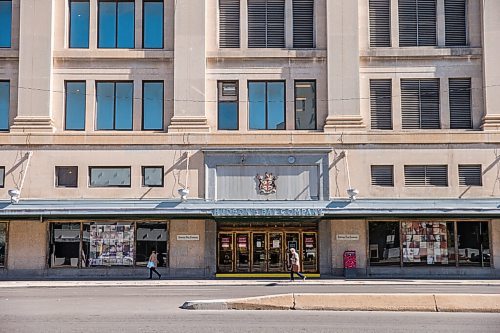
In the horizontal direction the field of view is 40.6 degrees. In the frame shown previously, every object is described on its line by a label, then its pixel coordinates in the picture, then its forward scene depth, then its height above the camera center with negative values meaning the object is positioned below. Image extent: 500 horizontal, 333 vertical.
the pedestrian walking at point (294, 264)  29.58 -2.71
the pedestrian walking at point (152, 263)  30.84 -2.75
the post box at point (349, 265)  31.84 -2.96
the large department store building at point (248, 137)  32.34 +3.24
